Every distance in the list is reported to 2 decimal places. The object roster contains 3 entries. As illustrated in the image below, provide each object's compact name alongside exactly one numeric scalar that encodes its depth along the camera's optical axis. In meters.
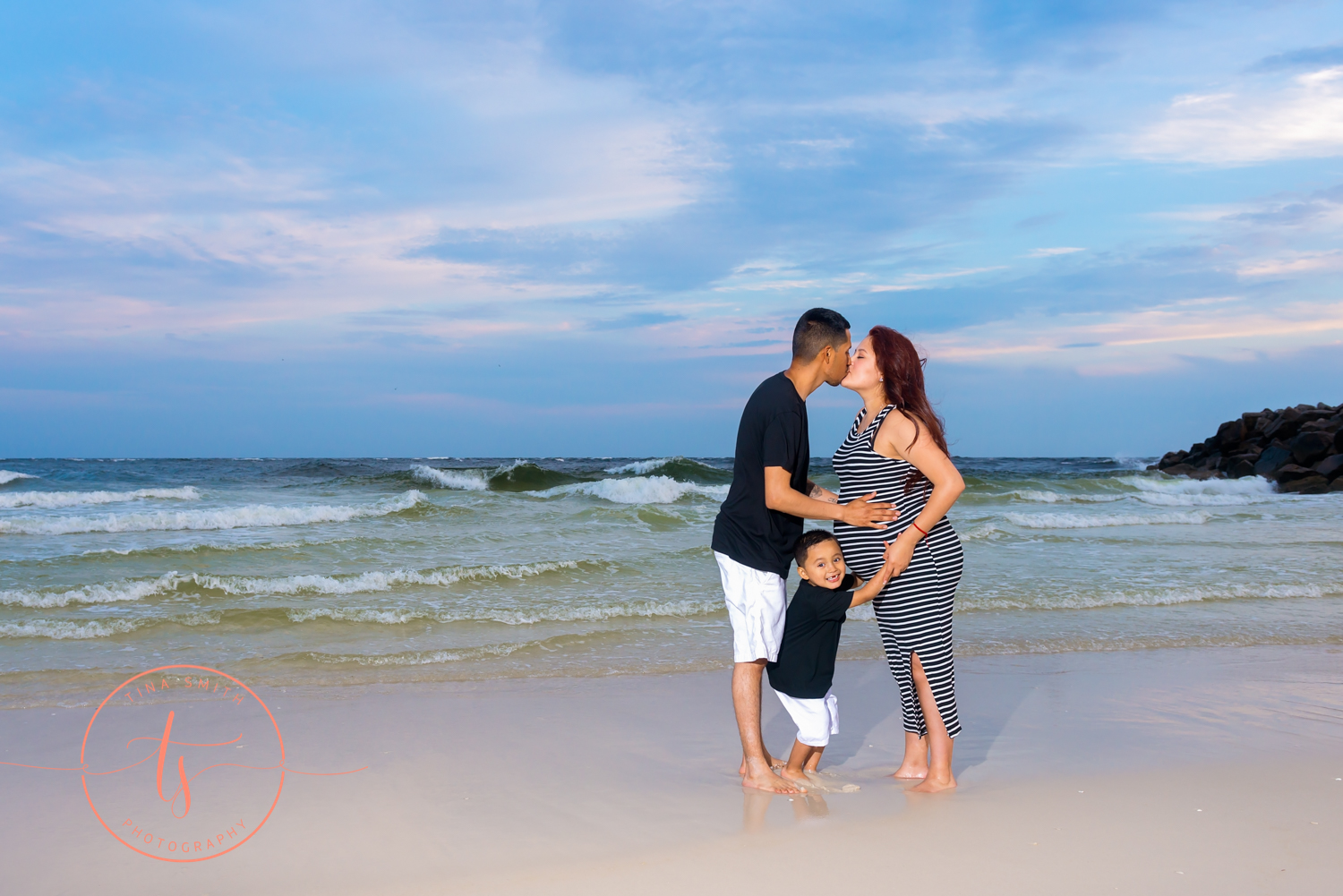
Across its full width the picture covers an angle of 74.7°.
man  3.54
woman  3.49
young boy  3.58
